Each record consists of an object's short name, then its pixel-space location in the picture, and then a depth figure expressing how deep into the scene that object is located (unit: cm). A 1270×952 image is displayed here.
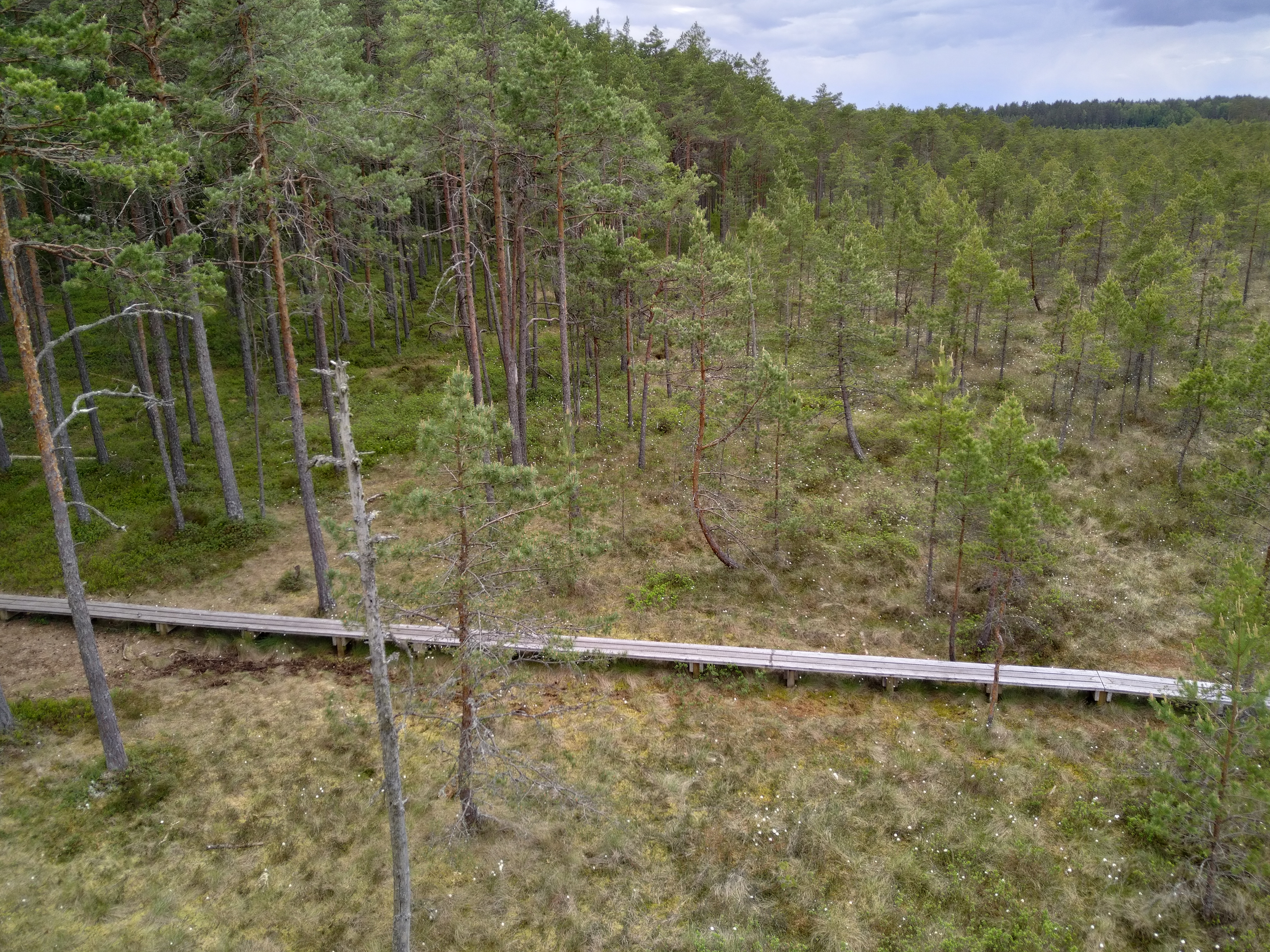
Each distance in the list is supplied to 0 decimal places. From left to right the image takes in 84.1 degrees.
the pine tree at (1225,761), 1080
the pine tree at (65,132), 1000
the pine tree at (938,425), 1691
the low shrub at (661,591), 2039
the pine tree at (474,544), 1012
